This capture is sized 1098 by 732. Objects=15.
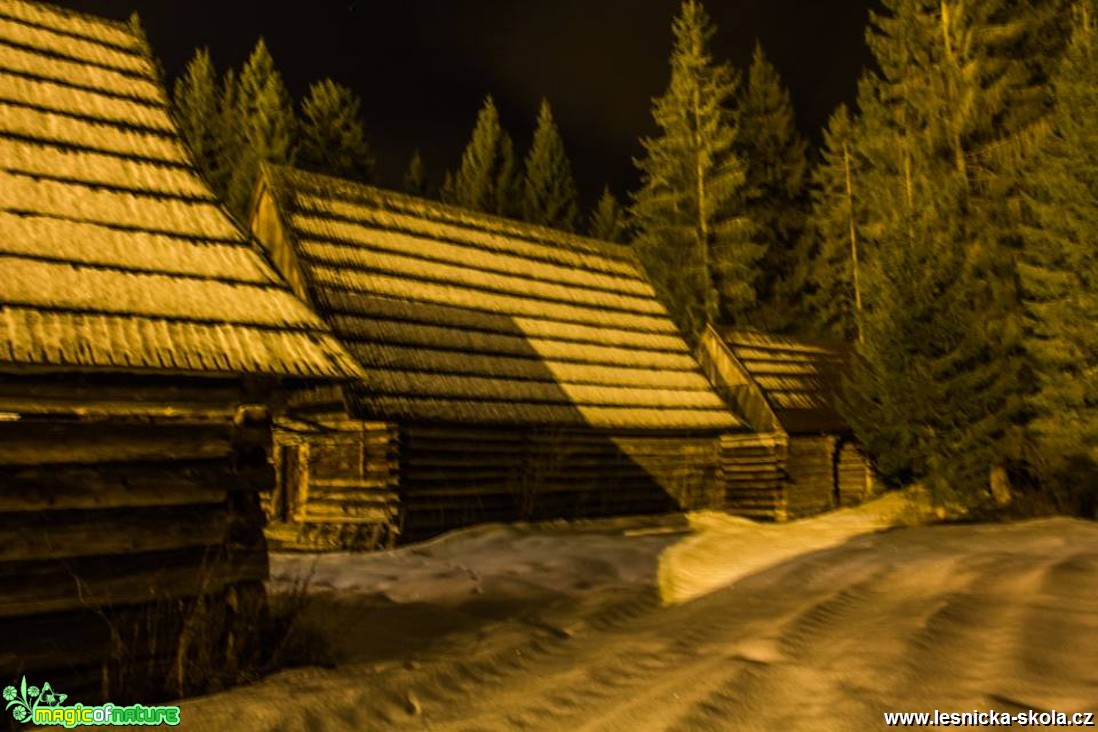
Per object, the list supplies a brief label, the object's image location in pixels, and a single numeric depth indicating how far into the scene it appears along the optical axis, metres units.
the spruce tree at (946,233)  15.45
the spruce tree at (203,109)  43.47
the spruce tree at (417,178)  48.28
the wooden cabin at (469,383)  12.05
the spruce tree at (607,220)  46.59
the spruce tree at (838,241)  37.25
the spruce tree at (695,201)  32.66
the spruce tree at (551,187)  44.97
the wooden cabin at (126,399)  5.05
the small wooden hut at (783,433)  17.83
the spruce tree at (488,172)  44.12
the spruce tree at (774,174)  40.06
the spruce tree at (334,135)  40.41
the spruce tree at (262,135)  37.25
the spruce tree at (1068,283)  15.78
